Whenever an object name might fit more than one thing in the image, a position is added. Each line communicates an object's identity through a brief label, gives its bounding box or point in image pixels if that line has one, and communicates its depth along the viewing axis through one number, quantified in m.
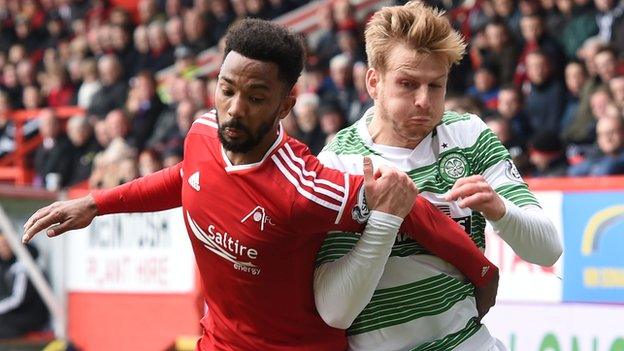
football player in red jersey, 7.45
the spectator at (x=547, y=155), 17.59
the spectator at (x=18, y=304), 21.56
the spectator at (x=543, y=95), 19.87
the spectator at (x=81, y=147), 27.98
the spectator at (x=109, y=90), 30.08
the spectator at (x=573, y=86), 19.37
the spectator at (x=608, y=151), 16.05
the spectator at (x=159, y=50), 32.16
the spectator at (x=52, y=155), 28.50
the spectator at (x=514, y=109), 19.52
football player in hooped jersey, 7.81
